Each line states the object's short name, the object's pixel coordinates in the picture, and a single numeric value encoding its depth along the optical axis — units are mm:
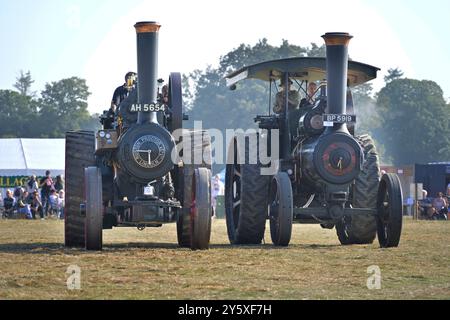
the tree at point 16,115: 85500
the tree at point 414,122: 76625
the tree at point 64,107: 88875
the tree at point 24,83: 126125
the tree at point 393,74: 106025
